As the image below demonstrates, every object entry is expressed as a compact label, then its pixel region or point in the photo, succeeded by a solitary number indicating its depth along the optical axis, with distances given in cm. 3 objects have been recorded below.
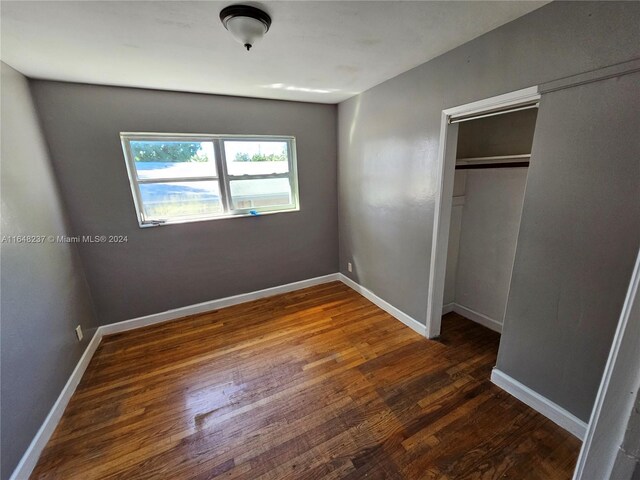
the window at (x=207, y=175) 253
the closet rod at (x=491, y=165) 209
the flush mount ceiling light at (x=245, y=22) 126
